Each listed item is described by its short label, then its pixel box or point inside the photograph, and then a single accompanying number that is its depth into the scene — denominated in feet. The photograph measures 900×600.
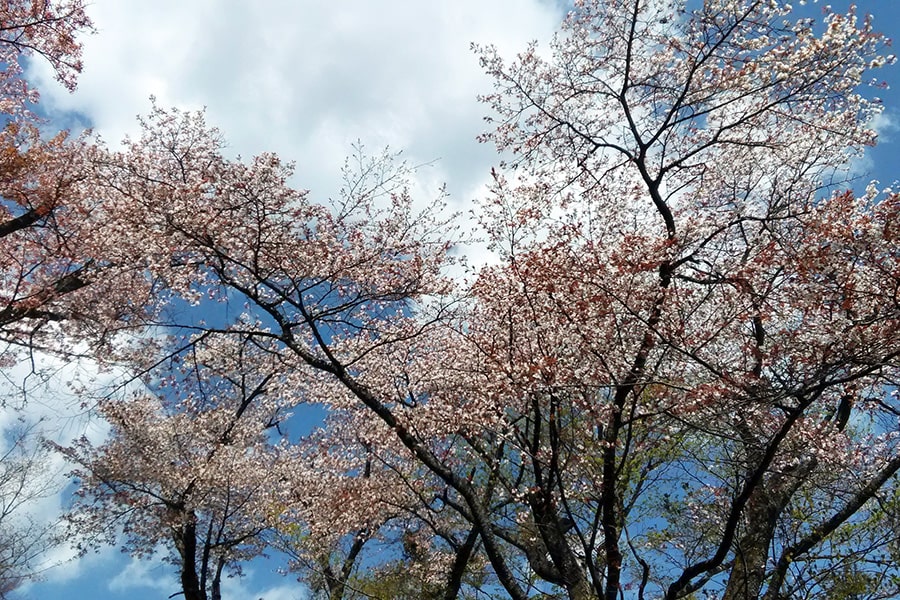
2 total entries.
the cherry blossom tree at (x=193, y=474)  47.29
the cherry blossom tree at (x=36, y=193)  33.22
